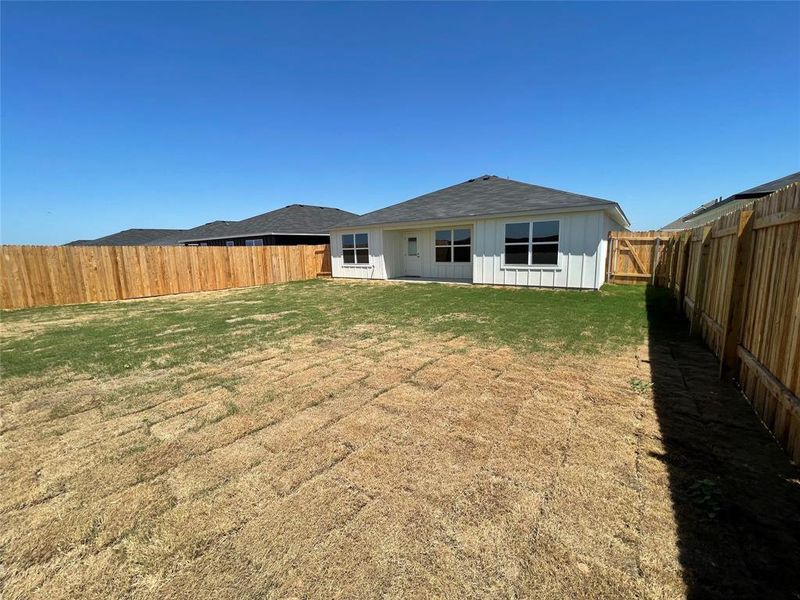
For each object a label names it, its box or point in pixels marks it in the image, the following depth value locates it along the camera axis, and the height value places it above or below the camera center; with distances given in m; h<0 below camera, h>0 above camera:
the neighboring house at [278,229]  20.53 +1.79
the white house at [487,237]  10.70 +0.57
